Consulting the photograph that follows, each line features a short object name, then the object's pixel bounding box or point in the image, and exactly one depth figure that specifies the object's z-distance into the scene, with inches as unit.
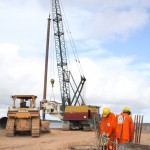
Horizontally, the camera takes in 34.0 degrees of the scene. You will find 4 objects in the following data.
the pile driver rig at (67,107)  915.1
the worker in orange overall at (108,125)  323.8
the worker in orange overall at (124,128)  306.5
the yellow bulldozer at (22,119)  654.2
